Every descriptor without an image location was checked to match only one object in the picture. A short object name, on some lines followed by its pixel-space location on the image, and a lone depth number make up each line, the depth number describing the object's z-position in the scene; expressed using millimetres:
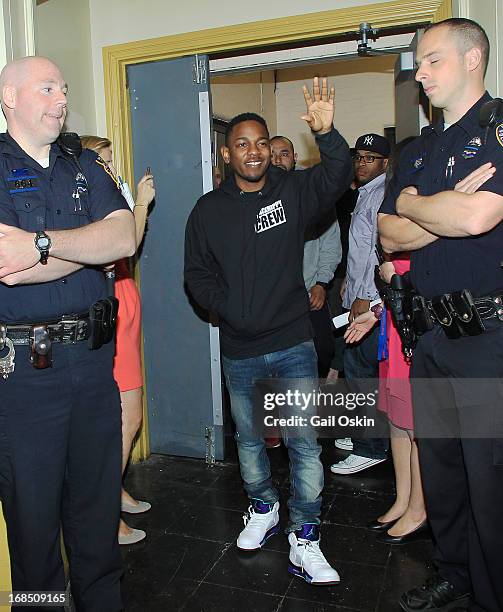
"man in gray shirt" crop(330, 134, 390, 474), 3289
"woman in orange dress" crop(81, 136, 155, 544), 2729
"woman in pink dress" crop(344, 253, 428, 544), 2523
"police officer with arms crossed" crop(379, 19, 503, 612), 1875
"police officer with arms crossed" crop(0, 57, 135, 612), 1849
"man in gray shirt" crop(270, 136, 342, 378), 3617
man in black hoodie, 2494
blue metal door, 3473
